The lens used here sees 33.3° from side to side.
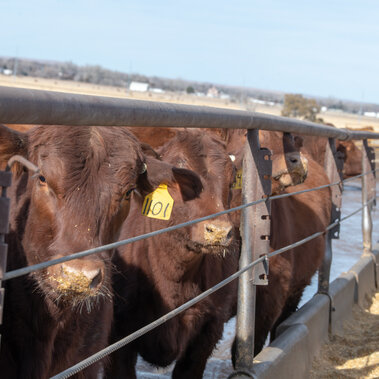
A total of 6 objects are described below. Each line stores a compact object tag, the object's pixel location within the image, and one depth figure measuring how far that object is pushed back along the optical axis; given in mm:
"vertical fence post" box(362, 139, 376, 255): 6859
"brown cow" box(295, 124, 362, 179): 11921
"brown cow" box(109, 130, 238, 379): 4172
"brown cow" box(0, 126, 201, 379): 2768
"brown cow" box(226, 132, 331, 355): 5156
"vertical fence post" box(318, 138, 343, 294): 5301
